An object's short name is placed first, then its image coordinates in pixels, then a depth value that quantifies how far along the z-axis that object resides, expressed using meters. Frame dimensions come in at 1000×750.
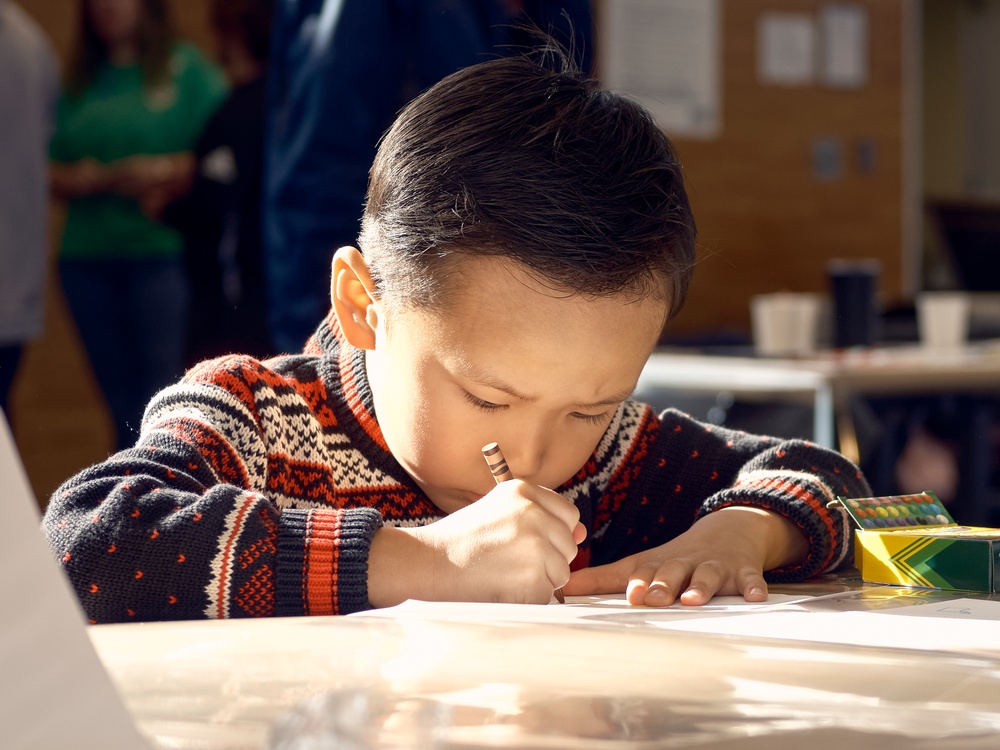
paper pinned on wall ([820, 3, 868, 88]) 4.80
